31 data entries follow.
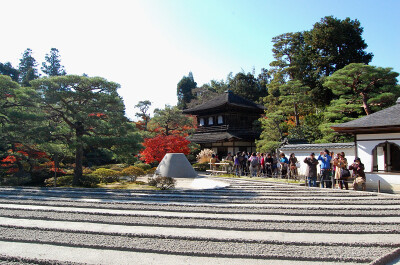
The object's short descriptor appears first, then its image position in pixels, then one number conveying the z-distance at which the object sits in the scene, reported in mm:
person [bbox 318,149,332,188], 10711
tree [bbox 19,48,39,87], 45759
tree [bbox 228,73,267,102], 41375
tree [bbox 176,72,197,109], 53684
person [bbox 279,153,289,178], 13461
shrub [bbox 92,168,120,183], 14397
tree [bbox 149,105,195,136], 24359
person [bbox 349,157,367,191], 10259
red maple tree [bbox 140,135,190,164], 20078
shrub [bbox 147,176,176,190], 12039
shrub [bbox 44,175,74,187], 13675
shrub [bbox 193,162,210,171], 21656
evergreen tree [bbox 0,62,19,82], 41719
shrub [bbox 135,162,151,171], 22325
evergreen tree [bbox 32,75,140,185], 12352
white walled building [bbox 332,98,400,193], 10992
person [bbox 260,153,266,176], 14986
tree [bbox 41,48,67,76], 48875
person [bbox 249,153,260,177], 15031
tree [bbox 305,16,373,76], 21984
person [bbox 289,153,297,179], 13225
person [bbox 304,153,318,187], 10938
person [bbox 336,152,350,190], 10620
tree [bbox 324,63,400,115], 16859
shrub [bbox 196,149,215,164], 22447
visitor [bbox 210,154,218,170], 19222
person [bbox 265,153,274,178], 14488
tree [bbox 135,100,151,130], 37281
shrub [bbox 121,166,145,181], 14688
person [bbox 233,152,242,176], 16156
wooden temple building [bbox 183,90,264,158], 25219
